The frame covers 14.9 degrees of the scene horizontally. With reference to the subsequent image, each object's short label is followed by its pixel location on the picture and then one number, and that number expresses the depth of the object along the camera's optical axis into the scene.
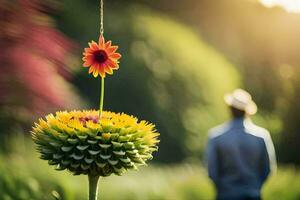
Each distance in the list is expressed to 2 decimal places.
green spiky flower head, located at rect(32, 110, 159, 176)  4.34
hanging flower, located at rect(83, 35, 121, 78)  4.50
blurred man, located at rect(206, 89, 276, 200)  7.96
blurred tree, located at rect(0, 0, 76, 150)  9.01
